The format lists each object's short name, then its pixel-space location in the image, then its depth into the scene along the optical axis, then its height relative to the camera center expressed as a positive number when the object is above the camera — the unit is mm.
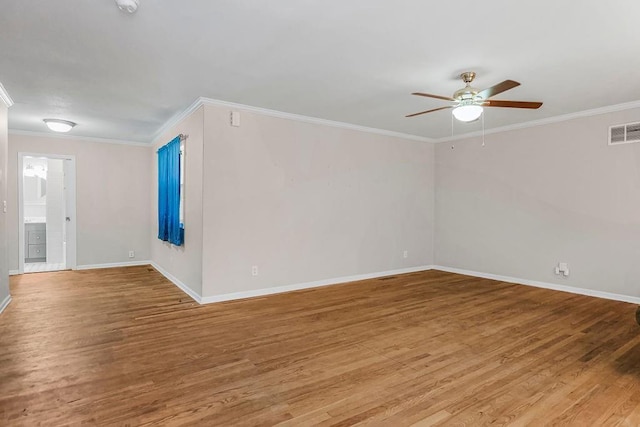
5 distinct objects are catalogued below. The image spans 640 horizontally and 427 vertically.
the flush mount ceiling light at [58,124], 5086 +1274
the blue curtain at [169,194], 4922 +238
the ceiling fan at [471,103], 3201 +1031
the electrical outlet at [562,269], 4910 -860
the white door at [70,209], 6336 -4
